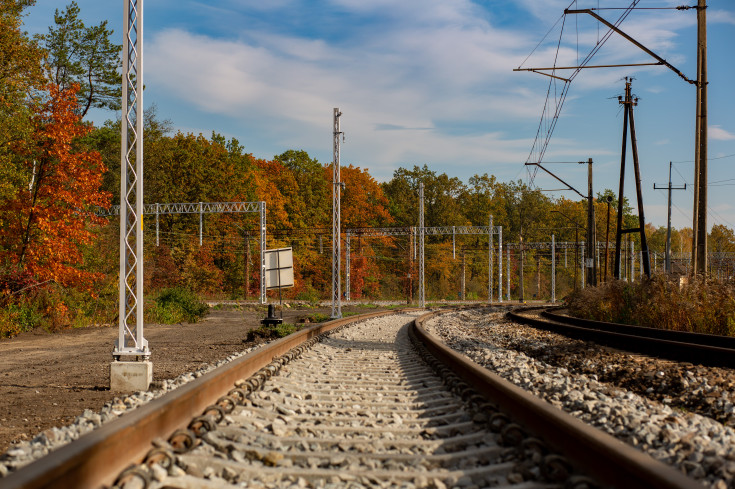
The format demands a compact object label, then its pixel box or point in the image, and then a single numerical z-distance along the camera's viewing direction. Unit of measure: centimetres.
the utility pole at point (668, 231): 4479
